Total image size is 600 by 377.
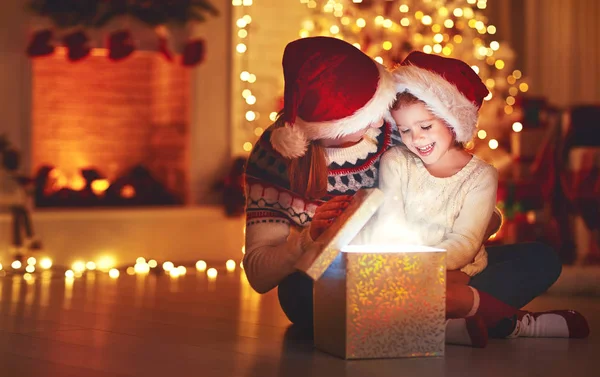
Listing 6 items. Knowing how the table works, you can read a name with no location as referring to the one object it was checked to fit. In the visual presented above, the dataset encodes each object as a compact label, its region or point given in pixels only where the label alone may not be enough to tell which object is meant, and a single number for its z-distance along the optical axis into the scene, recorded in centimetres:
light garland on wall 533
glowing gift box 214
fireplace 536
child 233
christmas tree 518
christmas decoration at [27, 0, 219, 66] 478
